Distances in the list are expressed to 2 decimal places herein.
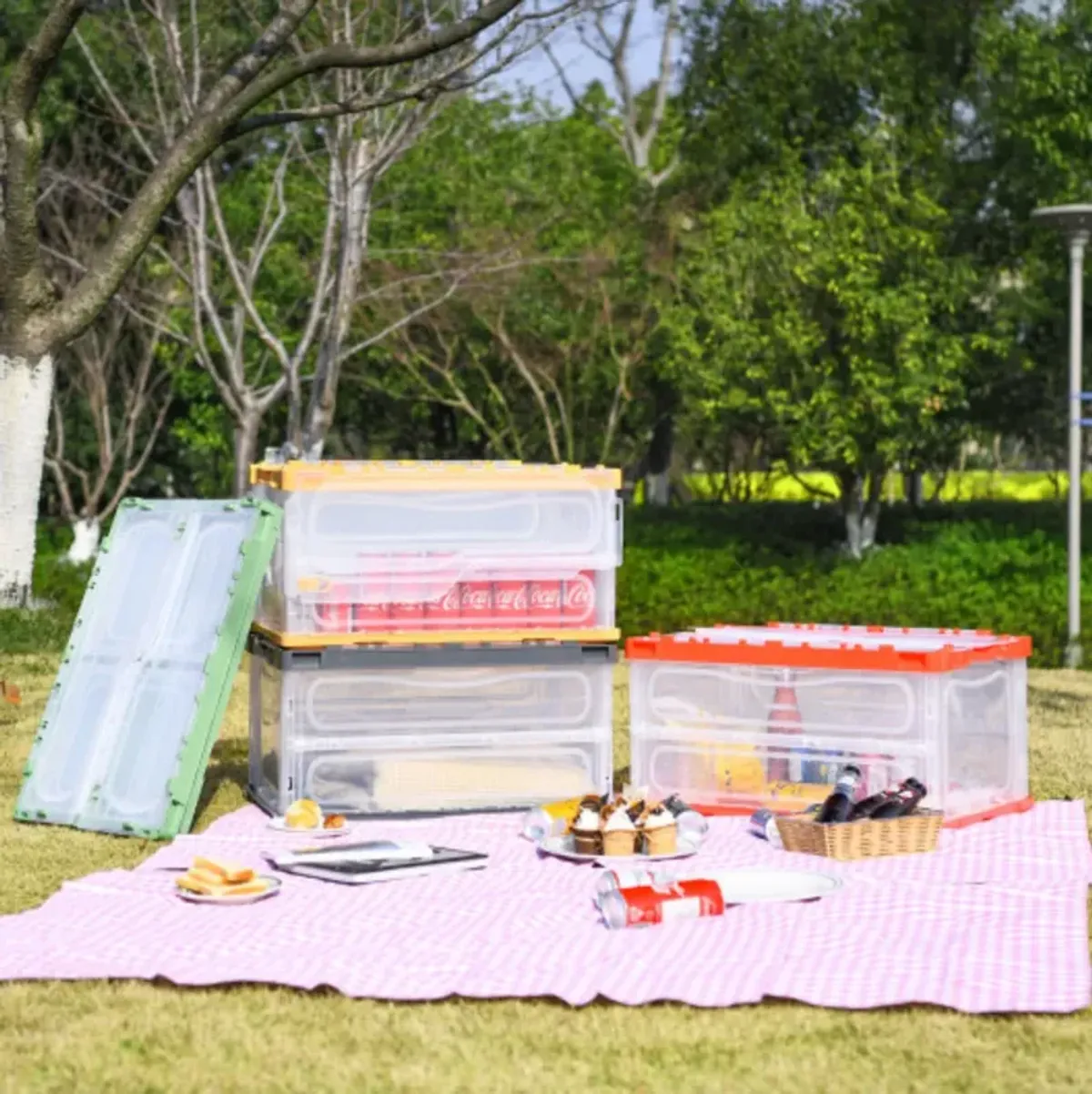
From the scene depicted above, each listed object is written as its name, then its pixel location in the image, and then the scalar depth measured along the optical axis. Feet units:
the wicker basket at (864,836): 26.25
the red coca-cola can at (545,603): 30.25
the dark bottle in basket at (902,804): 26.78
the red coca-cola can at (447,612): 29.89
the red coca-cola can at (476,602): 30.09
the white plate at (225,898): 23.04
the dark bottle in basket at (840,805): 26.61
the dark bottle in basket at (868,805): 26.71
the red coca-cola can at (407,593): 29.84
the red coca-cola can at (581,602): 30.37
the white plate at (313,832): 27.81
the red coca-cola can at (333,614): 29.48
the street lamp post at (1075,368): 50.75
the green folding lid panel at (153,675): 28.40
